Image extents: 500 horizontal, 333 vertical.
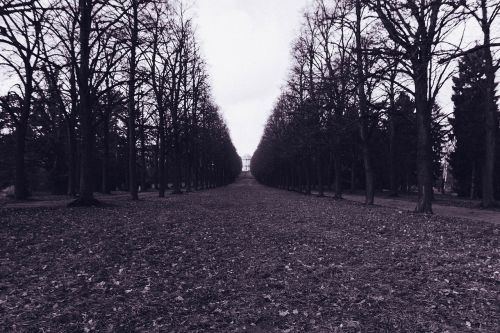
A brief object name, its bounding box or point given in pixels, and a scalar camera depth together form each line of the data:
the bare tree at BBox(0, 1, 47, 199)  23.30
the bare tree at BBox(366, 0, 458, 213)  12.77
